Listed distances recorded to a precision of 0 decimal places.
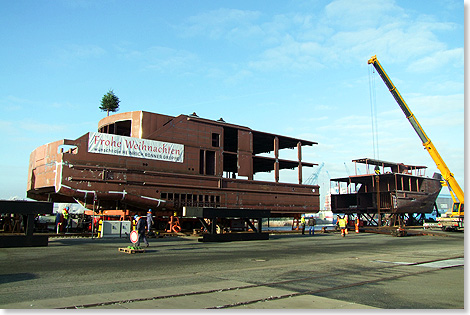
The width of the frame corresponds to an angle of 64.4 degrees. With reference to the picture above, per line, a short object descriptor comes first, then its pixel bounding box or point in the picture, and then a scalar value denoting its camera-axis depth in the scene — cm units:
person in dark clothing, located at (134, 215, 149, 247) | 1648
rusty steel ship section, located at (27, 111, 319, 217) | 2523
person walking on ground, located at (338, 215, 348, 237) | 2929
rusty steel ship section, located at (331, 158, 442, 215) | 4653
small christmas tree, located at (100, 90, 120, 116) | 3575
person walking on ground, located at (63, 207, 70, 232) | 2966
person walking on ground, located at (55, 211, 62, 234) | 2836
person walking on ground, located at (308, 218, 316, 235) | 2987
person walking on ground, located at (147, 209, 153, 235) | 2042
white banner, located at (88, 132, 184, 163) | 2562
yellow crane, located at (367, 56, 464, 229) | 4372
